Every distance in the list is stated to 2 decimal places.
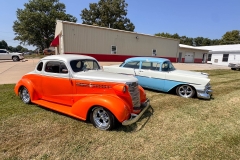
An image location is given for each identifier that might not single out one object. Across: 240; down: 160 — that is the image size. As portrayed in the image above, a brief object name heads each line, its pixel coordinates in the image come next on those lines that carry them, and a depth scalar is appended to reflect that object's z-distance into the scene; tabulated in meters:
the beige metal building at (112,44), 16.64
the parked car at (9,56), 20.99
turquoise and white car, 5.68
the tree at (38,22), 38.00
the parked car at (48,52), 37.58
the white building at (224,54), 26.30
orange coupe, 3.23
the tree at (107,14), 45.78
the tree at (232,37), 59.22
